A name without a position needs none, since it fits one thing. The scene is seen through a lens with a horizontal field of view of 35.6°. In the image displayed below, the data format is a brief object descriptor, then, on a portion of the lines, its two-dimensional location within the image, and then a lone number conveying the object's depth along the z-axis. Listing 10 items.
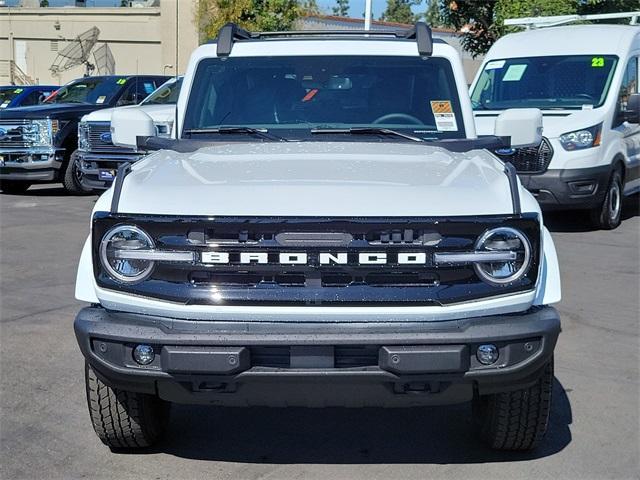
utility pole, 23.66
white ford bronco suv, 3.66
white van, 10.87
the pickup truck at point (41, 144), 14.89
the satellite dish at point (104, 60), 41.97
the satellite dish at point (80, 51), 41.66
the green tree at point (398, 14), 88.44
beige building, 39.91
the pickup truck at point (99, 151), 13.36
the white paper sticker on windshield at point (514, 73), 12.18
